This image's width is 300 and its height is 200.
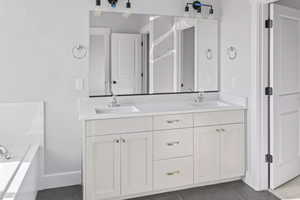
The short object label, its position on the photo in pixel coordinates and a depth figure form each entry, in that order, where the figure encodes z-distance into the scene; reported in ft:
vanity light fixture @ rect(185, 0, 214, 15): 10.64
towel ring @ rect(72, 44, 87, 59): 9.48
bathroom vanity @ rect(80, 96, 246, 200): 8.04
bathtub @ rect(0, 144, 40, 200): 5.74
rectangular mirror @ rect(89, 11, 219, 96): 9.84
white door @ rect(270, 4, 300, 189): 9.20
